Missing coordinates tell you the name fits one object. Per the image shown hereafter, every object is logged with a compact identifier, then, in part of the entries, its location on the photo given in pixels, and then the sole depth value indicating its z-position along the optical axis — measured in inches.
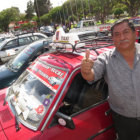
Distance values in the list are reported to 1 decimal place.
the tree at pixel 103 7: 1180.5
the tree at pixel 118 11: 2034.9
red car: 63.5
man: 58.4
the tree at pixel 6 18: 2018.6
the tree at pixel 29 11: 3110.2
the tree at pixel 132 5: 1034.7
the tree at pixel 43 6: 2933.1
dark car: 155.0
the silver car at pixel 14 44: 314.2
